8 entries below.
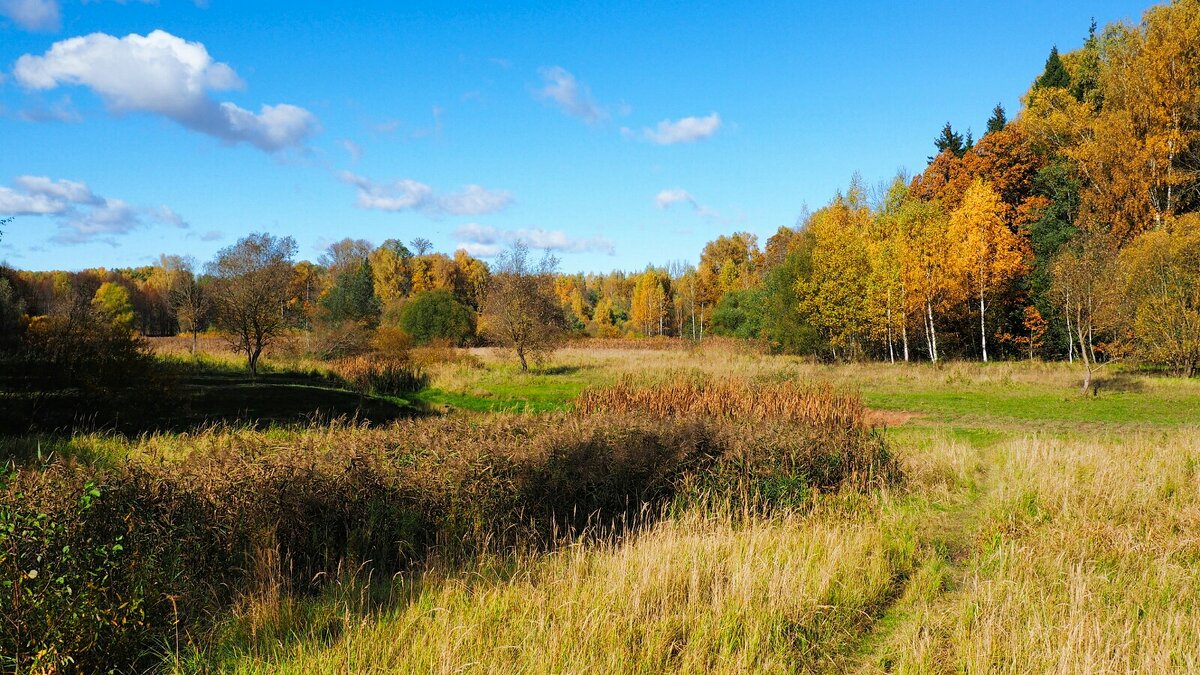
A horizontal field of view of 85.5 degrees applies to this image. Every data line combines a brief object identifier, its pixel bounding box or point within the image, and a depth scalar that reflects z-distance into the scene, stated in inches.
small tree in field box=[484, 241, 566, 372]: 1261.1
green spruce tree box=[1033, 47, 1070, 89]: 1610.5
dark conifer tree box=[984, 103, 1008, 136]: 1721.2
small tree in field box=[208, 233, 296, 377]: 1015.6
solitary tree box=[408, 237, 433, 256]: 3489.2
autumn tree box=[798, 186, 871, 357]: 1396.4
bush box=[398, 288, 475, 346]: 1903.3
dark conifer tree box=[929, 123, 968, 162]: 1809.8
